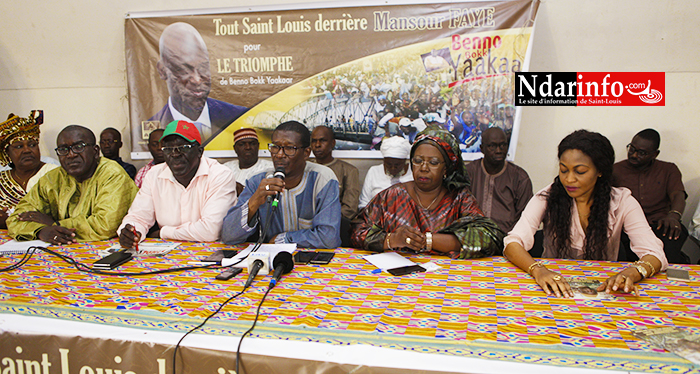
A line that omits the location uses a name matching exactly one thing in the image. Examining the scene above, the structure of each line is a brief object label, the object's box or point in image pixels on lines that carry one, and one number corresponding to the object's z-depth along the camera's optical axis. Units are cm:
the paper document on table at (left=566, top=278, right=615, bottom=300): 166
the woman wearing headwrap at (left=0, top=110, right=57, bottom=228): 345
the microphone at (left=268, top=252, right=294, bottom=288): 184
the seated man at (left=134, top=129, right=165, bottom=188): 463
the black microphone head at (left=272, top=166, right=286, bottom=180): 234
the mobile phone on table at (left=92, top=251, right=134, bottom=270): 207
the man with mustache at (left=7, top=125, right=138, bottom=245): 267
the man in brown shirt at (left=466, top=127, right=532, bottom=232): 402
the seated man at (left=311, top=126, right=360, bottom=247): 428
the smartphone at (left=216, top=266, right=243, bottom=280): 189
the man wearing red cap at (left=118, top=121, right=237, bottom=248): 264
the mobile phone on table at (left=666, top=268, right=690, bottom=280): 189
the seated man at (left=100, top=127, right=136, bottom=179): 504
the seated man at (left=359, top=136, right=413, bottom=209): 427
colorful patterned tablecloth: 127
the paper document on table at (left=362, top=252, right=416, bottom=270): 206
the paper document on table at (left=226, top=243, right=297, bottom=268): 210
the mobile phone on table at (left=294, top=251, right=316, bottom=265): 213
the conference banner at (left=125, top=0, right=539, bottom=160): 424
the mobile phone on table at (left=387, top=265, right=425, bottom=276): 196
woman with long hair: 219
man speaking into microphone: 243
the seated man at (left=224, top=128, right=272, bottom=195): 463
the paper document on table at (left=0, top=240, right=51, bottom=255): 238
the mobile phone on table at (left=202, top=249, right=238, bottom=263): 218
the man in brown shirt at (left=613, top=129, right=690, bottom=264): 409
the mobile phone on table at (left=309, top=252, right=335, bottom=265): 215
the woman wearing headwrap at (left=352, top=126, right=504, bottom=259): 227
